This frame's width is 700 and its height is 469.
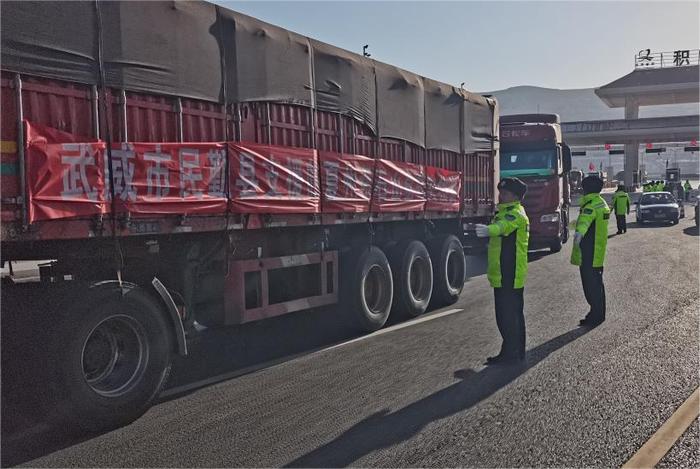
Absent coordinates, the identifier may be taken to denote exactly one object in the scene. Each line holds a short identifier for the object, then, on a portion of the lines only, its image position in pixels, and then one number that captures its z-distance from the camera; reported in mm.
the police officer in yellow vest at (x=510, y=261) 6641
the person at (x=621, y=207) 23578
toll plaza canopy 68062
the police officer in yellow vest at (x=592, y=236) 8484
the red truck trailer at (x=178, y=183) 4570
